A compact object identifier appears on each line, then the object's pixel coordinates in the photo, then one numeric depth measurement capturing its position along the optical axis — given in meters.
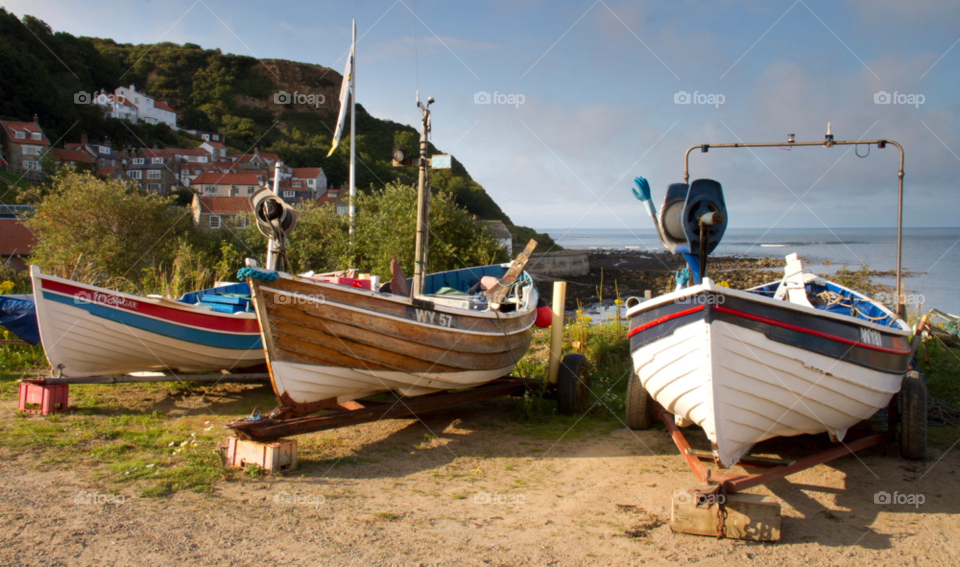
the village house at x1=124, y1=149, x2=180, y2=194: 78.38
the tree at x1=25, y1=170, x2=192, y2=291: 15.62
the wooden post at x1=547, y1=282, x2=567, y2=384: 7.45
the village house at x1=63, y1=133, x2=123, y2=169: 74.44
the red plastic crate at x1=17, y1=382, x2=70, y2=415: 6.57
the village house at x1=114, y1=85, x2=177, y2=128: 97.25
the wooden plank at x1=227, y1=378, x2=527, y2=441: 5.14
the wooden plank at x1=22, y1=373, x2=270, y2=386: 6.59
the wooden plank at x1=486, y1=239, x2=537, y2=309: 6.37
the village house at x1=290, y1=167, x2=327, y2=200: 85.75
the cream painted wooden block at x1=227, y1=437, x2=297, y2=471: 5.07
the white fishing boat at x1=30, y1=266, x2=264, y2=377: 6.86
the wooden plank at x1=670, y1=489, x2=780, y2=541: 4.04
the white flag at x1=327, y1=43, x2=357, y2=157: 16.52
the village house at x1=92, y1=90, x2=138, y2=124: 90.25
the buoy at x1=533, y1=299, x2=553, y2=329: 8.41
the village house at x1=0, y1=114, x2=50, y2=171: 65.56
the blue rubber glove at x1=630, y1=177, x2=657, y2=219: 5.03
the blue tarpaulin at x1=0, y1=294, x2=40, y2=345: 7.98
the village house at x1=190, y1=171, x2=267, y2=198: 75.75
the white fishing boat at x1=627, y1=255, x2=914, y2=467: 4.17
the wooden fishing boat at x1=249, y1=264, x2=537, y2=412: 5.25
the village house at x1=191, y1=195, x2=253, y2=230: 48.94
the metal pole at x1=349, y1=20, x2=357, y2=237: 17.66
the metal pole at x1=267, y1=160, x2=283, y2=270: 5.06
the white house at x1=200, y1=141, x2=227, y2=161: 93.94
